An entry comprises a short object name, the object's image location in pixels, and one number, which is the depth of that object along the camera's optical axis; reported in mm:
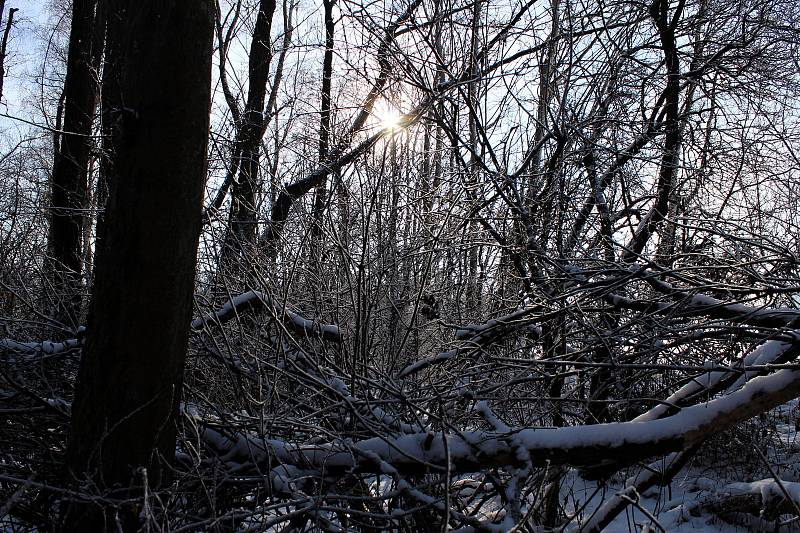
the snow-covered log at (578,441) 2930
